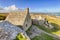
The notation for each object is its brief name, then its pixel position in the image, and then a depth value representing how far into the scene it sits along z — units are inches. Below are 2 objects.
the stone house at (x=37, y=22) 470.6
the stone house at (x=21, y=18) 354.0
